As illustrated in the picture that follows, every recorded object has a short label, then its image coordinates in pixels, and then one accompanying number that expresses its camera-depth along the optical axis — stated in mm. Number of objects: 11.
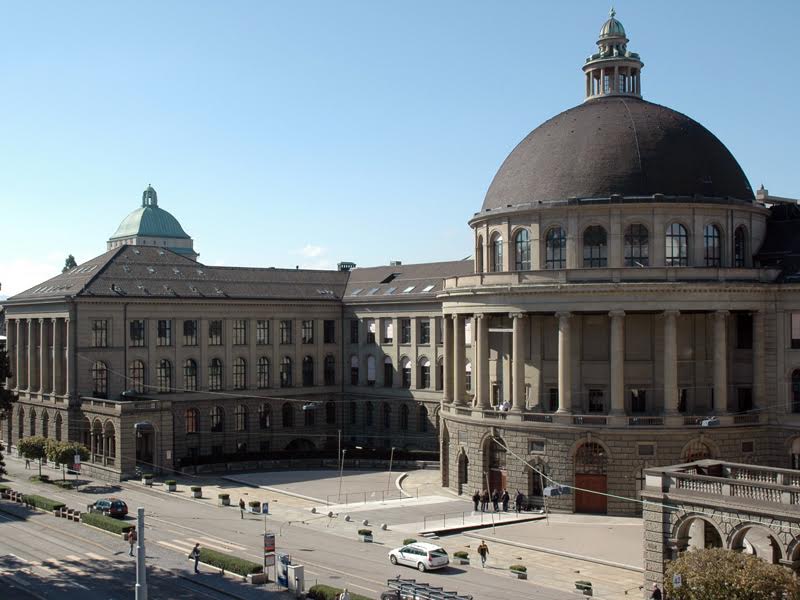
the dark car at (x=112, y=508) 71312
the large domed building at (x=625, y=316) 71250
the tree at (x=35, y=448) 90562
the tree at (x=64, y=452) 87188
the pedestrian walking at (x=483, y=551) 57125
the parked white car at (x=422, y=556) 55531
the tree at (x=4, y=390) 66188
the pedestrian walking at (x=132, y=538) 59228
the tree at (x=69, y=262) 163812
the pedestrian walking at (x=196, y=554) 55312
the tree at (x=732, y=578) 39000
